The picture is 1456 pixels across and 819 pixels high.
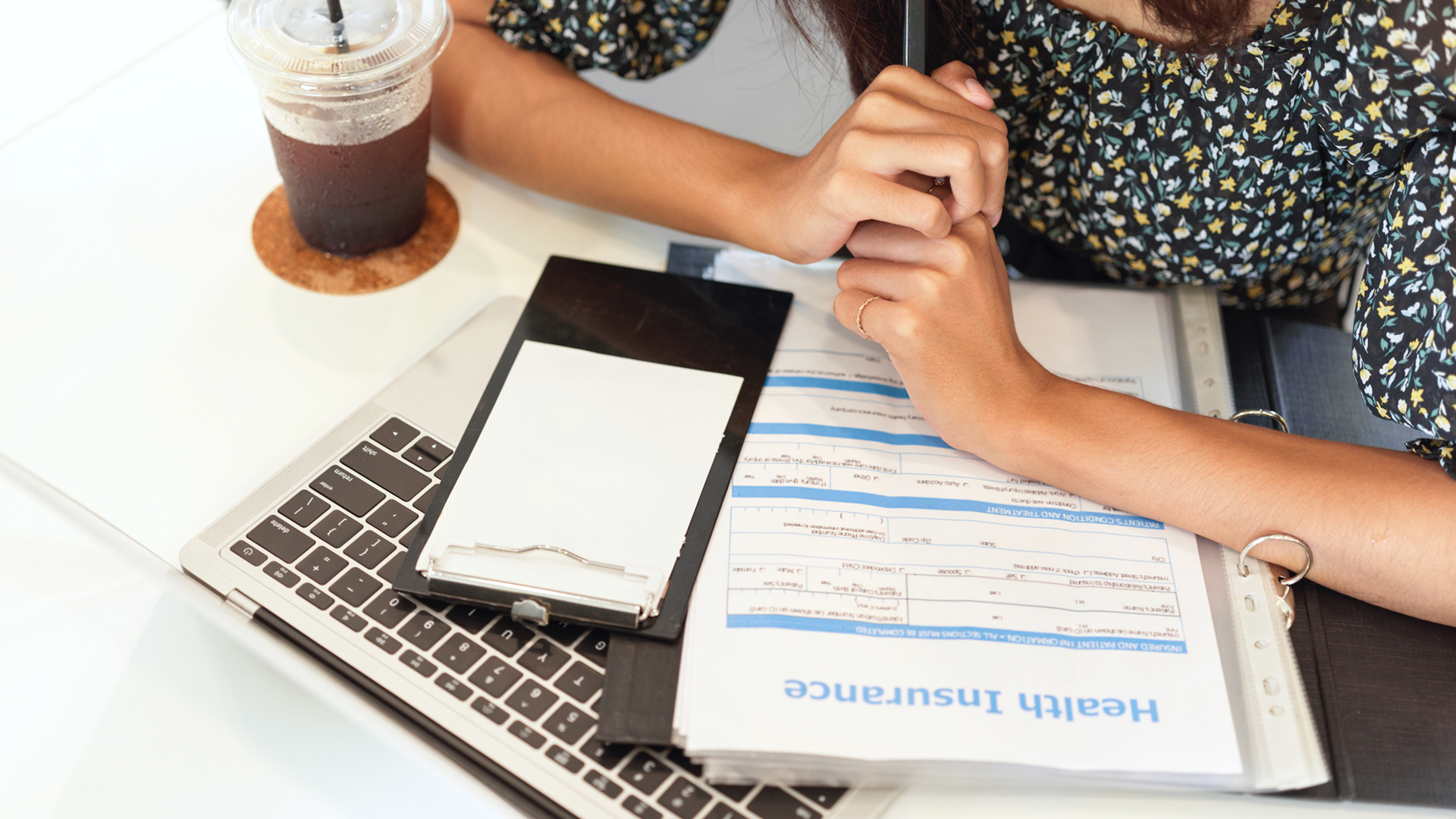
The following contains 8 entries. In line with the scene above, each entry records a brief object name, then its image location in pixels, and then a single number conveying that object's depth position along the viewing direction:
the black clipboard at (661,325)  0.65
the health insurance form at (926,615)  0.52
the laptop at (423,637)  0.51
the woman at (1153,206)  0.60
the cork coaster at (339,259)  0.75
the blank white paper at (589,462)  0.58
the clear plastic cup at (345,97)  0.64
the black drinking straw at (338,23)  0.65
